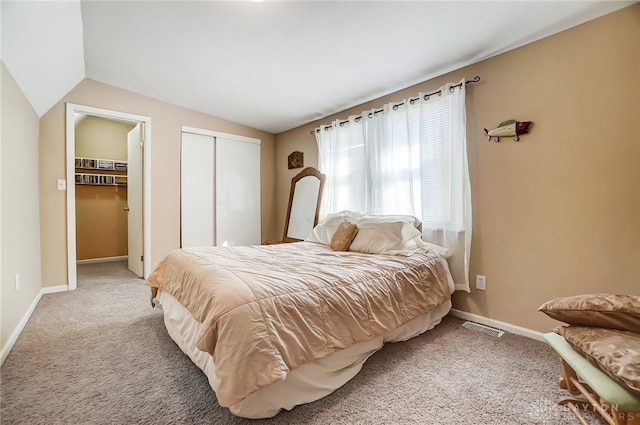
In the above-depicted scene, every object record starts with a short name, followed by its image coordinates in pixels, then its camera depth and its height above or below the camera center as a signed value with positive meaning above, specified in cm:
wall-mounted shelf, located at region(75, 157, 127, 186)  485 +84
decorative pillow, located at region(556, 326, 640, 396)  100 -56
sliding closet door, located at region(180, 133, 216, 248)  406 +39
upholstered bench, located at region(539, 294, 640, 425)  100 -58
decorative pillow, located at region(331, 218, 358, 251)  271 -21
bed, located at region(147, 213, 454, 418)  121 -52
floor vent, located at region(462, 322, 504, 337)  226 -97
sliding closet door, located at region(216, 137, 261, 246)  439 +39
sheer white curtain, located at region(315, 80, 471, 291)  253 +50
